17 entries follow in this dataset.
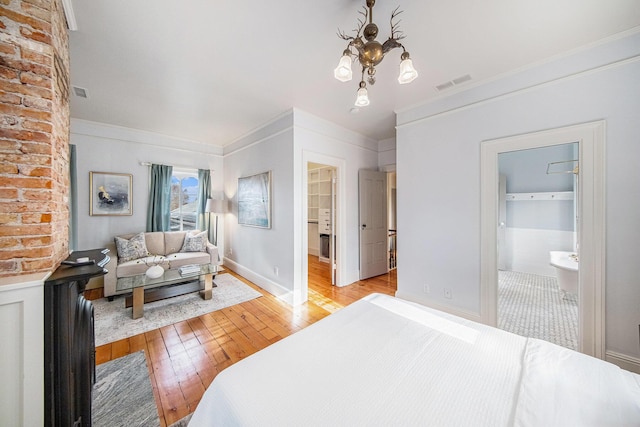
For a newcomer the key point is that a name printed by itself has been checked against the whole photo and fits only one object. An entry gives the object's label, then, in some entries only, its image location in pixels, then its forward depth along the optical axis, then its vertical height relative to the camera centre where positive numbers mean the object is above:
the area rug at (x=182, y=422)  1.41 -1.31
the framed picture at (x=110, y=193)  3.72 +0.34
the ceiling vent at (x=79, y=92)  2.58 +1.42
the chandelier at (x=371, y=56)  1.26 +0.89
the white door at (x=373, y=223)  4.05 -0.17
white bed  0.76 -0.67
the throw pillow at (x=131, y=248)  3.47 -0.55
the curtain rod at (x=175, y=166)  4.09 +0.92
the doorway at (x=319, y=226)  4.53 -0.35
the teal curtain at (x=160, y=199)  4.18 +0.26
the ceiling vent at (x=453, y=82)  2.32 +1.39
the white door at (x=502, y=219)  2.34 -0.06
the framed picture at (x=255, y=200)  3.56 +0.23
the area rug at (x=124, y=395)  1.44 -1.29
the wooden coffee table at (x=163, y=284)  2.66 -0.88
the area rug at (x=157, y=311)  2.42 -1.22
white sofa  3.18 -0.72
